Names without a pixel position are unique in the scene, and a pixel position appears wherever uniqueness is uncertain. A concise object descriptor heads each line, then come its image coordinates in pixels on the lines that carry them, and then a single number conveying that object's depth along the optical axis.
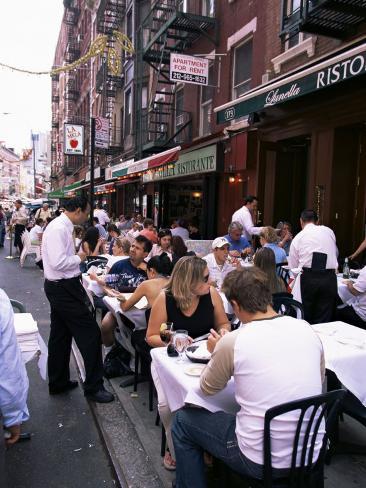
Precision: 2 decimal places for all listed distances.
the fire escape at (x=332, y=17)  6.62
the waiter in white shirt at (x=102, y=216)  15.15
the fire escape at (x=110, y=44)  23.12
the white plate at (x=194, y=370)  2.67
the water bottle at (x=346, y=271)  6.28
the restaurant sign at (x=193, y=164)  10.96
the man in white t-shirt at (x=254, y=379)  2.01
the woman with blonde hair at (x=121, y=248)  7.05
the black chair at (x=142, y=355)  3.92
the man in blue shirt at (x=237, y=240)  7.27
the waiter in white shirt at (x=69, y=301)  3.94
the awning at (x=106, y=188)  22.77
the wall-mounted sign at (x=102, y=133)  15.70
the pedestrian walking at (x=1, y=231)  19.52
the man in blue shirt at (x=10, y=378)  2.04
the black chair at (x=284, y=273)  6.68
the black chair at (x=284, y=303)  4.21
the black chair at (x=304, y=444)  1.98
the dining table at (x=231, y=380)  2.49
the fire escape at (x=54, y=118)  55.25
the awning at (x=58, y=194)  36.65
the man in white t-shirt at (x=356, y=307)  4.89
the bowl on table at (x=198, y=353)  2.85
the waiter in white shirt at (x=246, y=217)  8.46
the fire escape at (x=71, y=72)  38.62
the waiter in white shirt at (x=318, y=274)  5.38
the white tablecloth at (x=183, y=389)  2.45
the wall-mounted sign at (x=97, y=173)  23.94
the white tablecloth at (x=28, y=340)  3.14
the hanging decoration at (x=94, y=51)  10.68
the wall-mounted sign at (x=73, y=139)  19.42
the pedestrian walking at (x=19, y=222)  16.22
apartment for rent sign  10.89
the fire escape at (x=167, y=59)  12.32
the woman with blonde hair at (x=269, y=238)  6.64
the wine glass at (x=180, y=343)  3.02
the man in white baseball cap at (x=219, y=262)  5.95
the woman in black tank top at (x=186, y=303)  3.38
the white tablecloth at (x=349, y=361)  2.94
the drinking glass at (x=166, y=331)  3.20
